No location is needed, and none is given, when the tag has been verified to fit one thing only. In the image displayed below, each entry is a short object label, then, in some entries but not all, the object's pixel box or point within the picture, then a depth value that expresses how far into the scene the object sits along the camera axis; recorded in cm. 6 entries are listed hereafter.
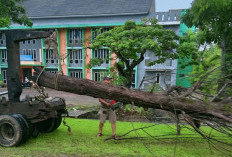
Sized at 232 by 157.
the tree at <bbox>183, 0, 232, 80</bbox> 542
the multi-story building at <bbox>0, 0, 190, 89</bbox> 1958
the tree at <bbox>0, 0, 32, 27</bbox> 864
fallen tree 376
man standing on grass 489
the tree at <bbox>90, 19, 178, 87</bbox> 801
